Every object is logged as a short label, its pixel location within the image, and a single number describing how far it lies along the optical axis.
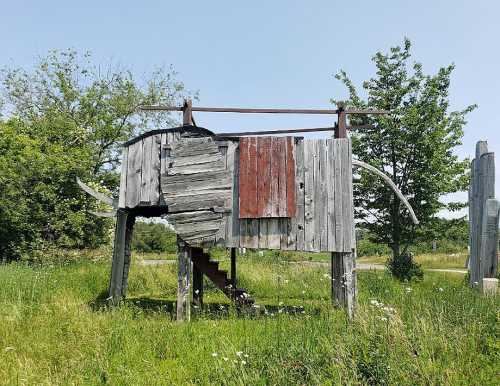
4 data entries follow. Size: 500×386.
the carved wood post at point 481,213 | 10.98
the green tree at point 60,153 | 20.44
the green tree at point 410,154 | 17.08
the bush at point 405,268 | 16.52
